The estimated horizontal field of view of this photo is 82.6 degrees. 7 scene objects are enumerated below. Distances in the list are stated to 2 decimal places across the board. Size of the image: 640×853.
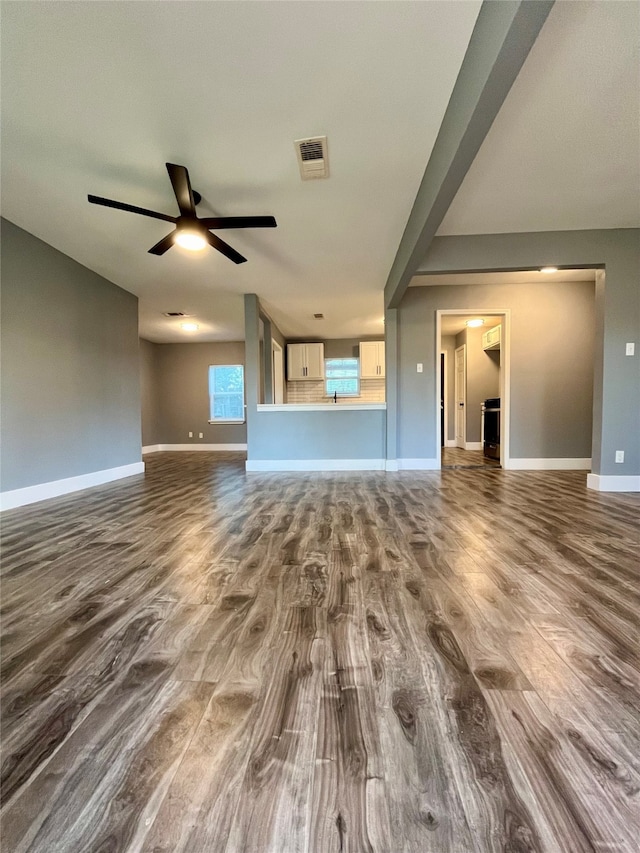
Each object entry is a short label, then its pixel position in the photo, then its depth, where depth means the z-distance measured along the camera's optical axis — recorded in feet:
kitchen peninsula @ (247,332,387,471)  17.15
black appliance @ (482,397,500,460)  20.36
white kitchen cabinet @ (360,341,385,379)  25.80
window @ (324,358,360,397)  27.12
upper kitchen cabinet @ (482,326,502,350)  21.89
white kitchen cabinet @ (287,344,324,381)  26.32
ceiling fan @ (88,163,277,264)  7.95
